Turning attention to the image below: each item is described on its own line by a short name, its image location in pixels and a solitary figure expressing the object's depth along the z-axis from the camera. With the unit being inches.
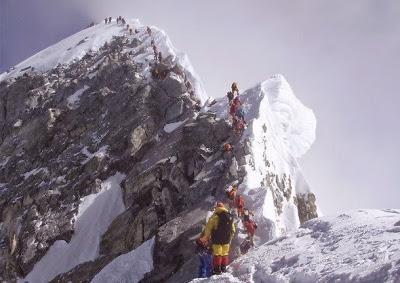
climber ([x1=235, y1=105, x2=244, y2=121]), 964.6
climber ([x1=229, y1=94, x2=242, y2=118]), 958.4
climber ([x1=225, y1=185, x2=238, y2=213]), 697.6
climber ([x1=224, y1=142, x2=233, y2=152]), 872.2
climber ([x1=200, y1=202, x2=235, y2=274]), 494.3
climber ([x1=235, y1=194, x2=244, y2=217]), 674.8
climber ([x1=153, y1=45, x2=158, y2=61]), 1464.8
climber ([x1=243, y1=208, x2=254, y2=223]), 661.9
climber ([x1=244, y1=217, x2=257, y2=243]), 642.2
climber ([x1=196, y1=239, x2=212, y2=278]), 522.9
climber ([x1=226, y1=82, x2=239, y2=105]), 944.2
